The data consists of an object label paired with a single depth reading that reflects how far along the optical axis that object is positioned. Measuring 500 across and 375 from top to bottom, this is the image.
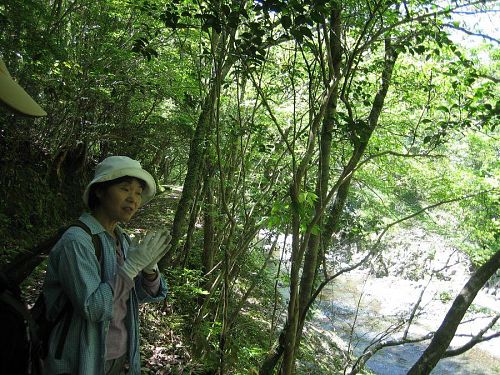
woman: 1.87
